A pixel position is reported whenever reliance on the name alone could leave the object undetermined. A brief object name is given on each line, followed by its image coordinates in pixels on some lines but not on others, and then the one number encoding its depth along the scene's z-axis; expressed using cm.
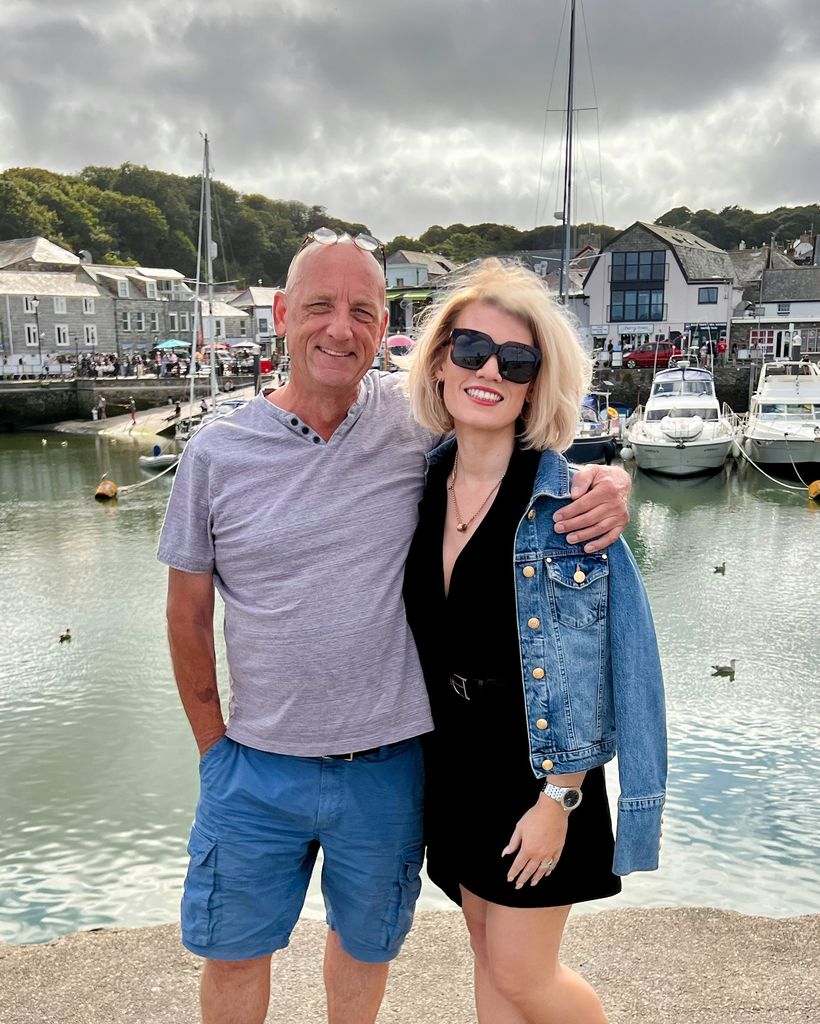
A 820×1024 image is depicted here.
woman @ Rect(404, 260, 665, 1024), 215
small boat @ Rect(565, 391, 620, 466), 2392
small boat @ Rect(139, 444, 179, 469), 2673
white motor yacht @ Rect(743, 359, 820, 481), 2452
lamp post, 5041
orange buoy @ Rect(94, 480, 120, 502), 2327
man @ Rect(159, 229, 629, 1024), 239
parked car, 3970
